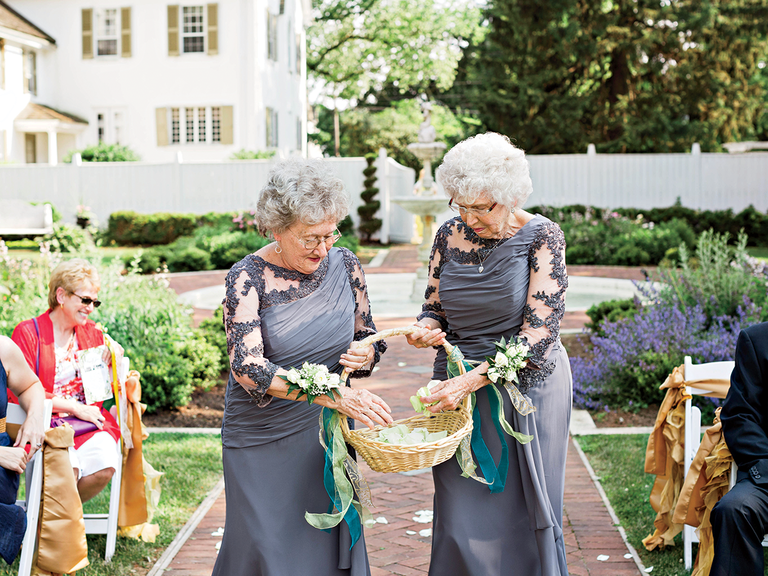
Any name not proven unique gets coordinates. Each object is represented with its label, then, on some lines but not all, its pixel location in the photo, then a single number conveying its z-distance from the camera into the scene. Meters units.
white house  22.50
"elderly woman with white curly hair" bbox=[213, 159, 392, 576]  2.73
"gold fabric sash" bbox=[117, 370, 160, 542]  4.02
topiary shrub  19.28
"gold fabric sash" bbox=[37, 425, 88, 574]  3.32
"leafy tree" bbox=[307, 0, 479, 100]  30.50
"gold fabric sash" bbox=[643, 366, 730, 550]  3.79
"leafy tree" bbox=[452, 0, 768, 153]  23.44
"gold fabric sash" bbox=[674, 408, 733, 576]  3.33
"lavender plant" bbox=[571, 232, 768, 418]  5.93
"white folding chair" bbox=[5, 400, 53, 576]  3.27
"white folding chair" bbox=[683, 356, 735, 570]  3.68
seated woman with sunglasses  3.84
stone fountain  11.70
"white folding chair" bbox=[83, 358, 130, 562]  3.87
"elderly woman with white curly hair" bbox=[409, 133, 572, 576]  2.95
